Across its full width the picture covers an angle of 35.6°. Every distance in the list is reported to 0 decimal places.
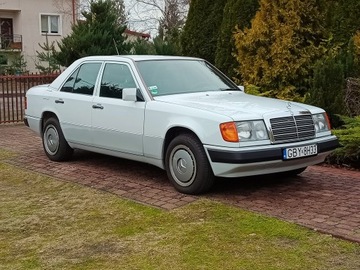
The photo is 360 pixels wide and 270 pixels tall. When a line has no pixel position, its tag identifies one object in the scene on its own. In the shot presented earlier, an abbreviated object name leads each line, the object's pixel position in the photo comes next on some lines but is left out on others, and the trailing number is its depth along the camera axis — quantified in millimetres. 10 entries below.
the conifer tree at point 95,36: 16672
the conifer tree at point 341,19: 10461
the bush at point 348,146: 8131
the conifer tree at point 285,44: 10516
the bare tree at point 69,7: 43650
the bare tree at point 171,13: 45875
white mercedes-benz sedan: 6258
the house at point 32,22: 41906
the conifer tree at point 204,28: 13711
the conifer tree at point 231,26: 12047
